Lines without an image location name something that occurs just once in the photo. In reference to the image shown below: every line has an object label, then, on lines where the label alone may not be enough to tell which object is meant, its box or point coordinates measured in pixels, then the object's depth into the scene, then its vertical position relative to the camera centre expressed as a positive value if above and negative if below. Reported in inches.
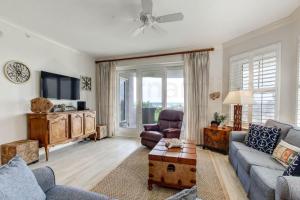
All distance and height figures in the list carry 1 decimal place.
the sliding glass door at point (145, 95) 150.1 +2.3
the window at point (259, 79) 97.8 +14.4
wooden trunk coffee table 64.3 -36.7
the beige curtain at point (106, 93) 161.5 +4.9
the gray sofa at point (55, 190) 36.8 -27.9
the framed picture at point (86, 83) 149.8 +16.9
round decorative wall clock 92.4 +19.0
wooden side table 110.9 -36.7
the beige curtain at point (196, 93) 132.5 +3.9
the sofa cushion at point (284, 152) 59.0 -26.6
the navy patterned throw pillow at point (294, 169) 46.1 -25.9
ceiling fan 66.9 +45.7
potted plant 120.5 -21.0
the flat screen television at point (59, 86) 112.0 +10.1
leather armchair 116.0 -30.6
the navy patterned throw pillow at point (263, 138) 74.1 -24.8
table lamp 98.5 -3.3
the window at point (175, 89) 147.9 +9.0
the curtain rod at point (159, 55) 132.2 +47.3
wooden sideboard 98.6 -24.9
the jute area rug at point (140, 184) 65.2 -49.0
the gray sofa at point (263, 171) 39.0 -31.6
